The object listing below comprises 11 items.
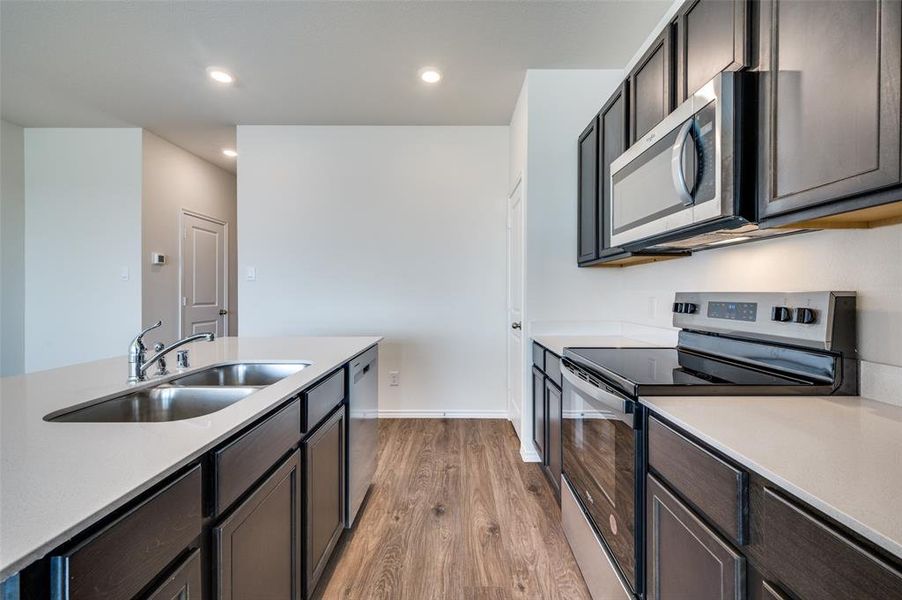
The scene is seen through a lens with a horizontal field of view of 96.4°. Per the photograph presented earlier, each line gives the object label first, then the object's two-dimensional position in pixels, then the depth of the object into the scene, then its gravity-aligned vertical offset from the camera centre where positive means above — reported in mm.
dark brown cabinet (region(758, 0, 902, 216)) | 787 +445
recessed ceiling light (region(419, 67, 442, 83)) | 2715 +1528
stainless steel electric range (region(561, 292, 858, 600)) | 1130 -248
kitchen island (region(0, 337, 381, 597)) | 514 -282
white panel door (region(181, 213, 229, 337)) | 4398 +228
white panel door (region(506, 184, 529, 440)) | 3043 -75
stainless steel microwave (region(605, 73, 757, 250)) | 1140 +422
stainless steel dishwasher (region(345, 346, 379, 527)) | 1832 -653
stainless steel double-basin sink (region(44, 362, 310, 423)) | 1079 -322
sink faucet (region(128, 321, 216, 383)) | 1271 -210
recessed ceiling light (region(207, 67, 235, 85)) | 2756 +1541
